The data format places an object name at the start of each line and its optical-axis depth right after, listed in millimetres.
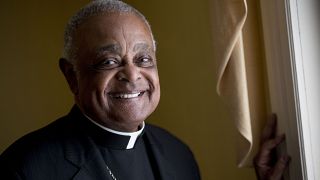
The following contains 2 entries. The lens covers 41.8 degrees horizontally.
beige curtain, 1162
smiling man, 1104
